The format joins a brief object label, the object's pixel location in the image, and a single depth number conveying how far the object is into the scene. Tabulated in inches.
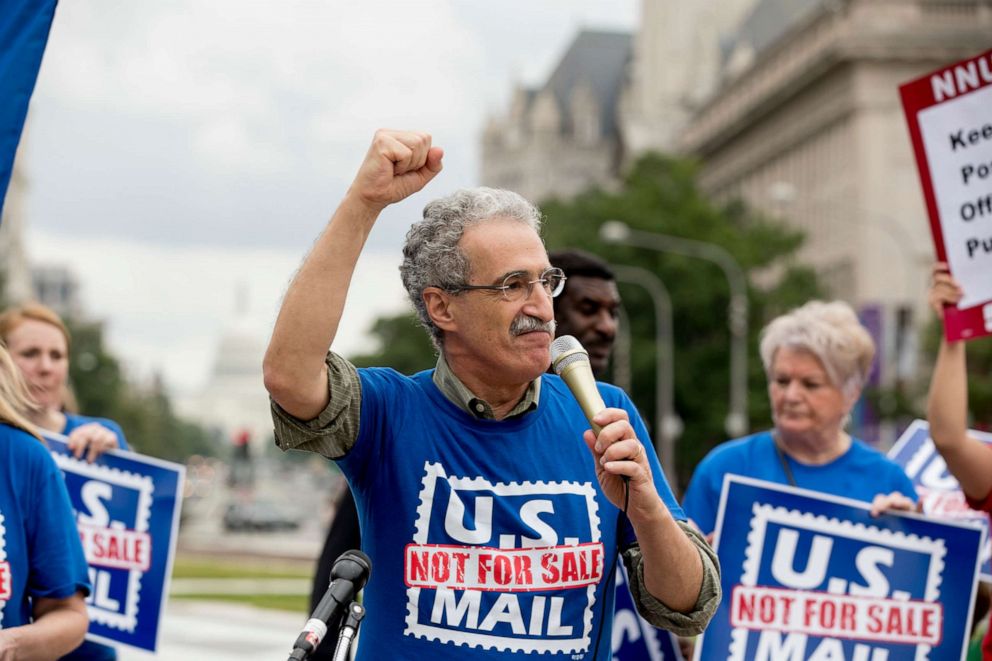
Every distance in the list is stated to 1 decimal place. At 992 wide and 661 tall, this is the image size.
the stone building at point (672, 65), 3779.5
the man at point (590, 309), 237.3
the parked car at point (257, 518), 2476.6
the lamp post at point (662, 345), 2142.0
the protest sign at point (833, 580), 215.6
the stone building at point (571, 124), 5418.3
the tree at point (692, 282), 2148.1
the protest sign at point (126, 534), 249.9
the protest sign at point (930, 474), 280.1
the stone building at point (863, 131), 2207.2
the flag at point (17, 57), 162.6
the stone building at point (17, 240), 3944.4
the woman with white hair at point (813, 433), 227.6
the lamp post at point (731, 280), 1979.6
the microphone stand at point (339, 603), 120.6
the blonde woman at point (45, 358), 234.4
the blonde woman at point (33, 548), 162.6
